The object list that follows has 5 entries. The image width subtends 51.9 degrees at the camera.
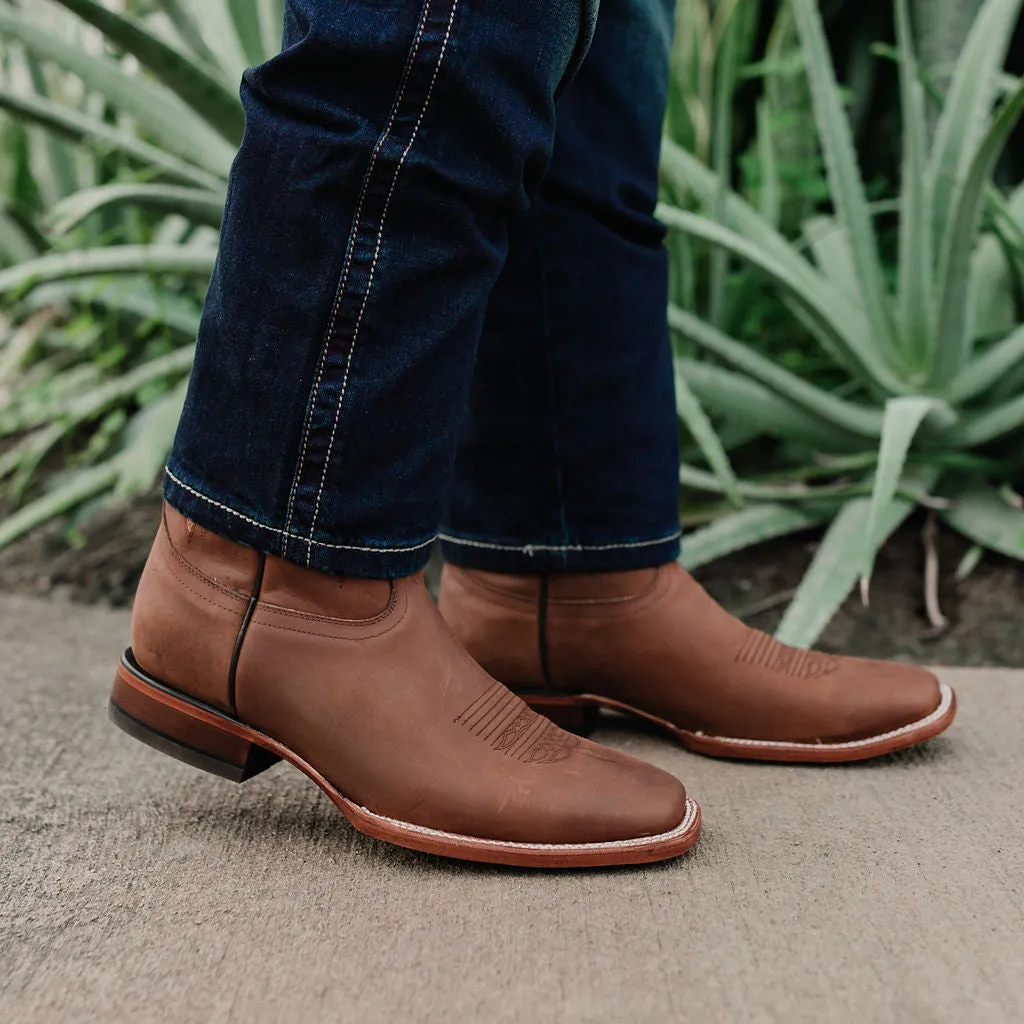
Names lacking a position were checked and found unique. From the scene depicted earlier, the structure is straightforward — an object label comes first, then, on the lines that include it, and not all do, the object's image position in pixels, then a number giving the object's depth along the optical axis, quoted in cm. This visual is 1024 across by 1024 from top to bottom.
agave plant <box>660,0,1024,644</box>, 115
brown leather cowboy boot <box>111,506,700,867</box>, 59
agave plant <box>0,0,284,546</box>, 125
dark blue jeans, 52
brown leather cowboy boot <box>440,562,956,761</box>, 76
